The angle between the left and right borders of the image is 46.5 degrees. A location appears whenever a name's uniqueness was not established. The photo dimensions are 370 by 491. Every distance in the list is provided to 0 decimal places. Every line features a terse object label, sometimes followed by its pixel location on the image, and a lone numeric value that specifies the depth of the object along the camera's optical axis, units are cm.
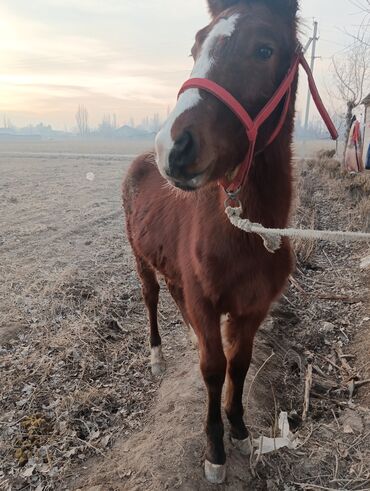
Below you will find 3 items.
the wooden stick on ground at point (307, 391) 345
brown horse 174
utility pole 2976
